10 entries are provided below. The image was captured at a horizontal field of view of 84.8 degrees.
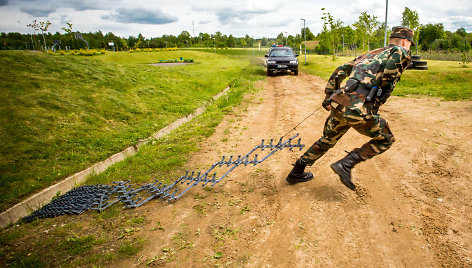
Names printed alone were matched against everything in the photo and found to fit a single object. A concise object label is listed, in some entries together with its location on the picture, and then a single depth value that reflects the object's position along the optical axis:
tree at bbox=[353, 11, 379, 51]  27.30
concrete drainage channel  3.77
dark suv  17.02
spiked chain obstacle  3.68
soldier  3.06
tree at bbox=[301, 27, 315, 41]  112.69
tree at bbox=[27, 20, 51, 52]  26.31
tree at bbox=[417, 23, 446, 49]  66.81
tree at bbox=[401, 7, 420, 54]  23.59
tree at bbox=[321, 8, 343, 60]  29.04
